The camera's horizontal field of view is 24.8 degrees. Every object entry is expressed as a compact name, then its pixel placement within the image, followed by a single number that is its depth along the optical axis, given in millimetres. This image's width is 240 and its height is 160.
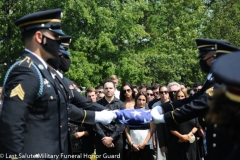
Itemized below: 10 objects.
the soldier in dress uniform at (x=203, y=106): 6238
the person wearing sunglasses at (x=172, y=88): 11277
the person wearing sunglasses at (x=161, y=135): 10906
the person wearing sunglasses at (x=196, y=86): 14545
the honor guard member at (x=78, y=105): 5855
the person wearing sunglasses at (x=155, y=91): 12031
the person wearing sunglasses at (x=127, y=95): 11234
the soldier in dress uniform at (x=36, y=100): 4551
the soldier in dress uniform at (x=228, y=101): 2674
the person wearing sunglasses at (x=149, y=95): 13031
